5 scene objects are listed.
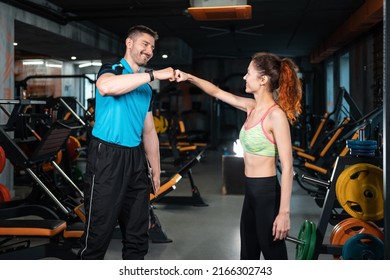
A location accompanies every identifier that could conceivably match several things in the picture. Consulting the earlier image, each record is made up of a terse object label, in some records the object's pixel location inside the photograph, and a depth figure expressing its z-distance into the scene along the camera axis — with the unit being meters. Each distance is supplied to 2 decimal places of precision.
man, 2.05
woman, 1.84
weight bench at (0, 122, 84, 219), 3.25
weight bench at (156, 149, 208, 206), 4.98
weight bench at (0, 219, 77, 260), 2.75
